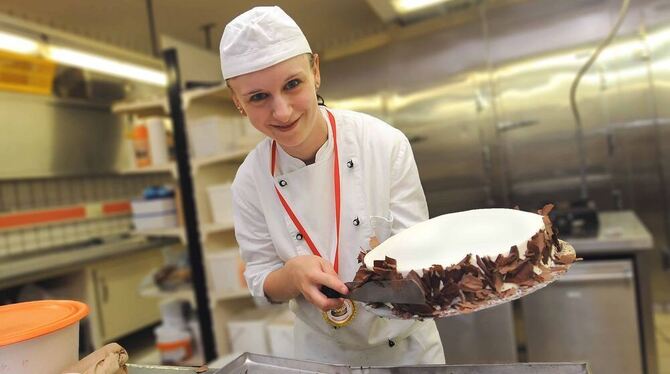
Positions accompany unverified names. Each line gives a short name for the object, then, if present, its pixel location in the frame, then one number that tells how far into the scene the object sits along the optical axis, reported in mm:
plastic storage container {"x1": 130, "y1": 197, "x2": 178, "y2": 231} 2508
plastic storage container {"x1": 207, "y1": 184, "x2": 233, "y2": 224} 2371
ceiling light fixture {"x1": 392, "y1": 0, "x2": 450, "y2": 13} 1952
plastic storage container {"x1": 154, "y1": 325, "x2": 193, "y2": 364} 2508
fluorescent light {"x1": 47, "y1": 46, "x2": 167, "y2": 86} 2611
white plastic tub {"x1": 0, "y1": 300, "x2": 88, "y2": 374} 706
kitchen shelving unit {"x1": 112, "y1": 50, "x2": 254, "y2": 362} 2338
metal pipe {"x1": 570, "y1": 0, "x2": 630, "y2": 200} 3025
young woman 897
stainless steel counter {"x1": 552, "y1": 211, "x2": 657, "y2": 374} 1876
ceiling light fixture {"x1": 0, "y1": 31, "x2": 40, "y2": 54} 2557
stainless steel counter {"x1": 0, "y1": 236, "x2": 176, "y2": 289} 2715
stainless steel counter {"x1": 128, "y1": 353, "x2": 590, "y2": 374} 708
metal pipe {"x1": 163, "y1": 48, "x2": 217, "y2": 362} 2340
